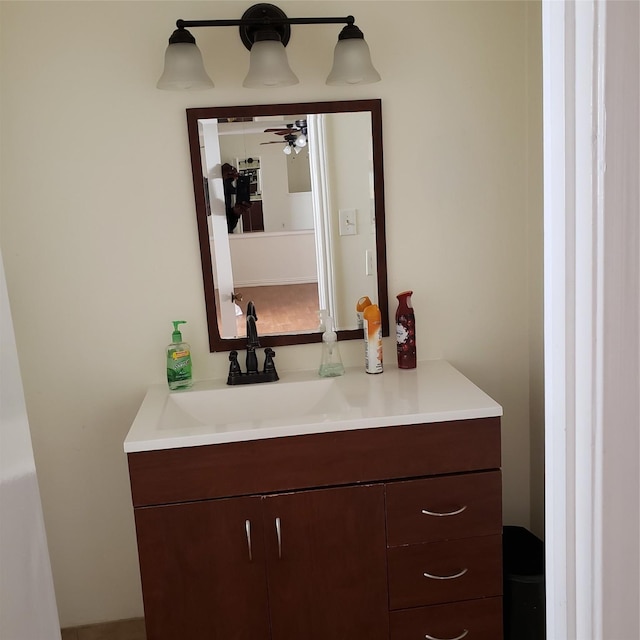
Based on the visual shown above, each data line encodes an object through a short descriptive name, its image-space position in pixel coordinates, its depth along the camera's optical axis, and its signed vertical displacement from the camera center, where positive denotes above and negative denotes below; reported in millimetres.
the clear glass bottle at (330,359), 2207 -488
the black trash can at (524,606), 2018 -1202
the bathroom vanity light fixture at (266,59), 1913 +421
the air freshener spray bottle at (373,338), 2158 -422
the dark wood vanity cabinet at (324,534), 1781 -861
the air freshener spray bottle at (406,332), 2199 -416
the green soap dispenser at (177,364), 2148 -457
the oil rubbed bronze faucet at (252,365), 2162 -482
